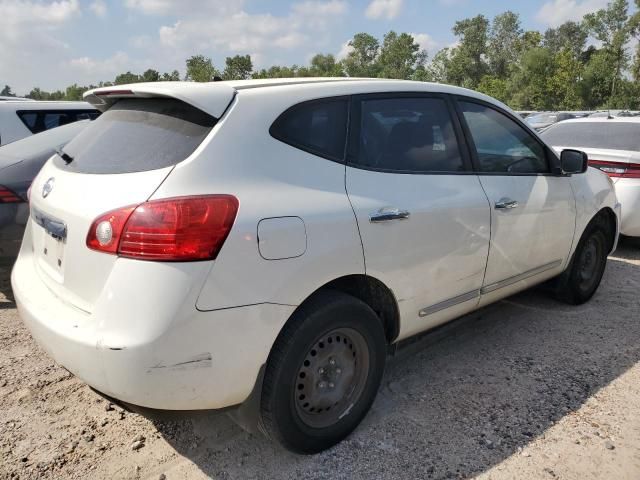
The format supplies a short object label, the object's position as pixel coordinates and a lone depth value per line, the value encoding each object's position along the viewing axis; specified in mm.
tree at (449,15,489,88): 81625
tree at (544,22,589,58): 79438
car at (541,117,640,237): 5609
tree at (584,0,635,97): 61094
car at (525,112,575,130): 21847
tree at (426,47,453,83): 70588
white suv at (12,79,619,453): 1919
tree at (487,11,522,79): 84500
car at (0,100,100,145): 6088
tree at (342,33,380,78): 90150
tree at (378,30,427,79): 78438
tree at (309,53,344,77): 89631
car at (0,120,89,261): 3971
